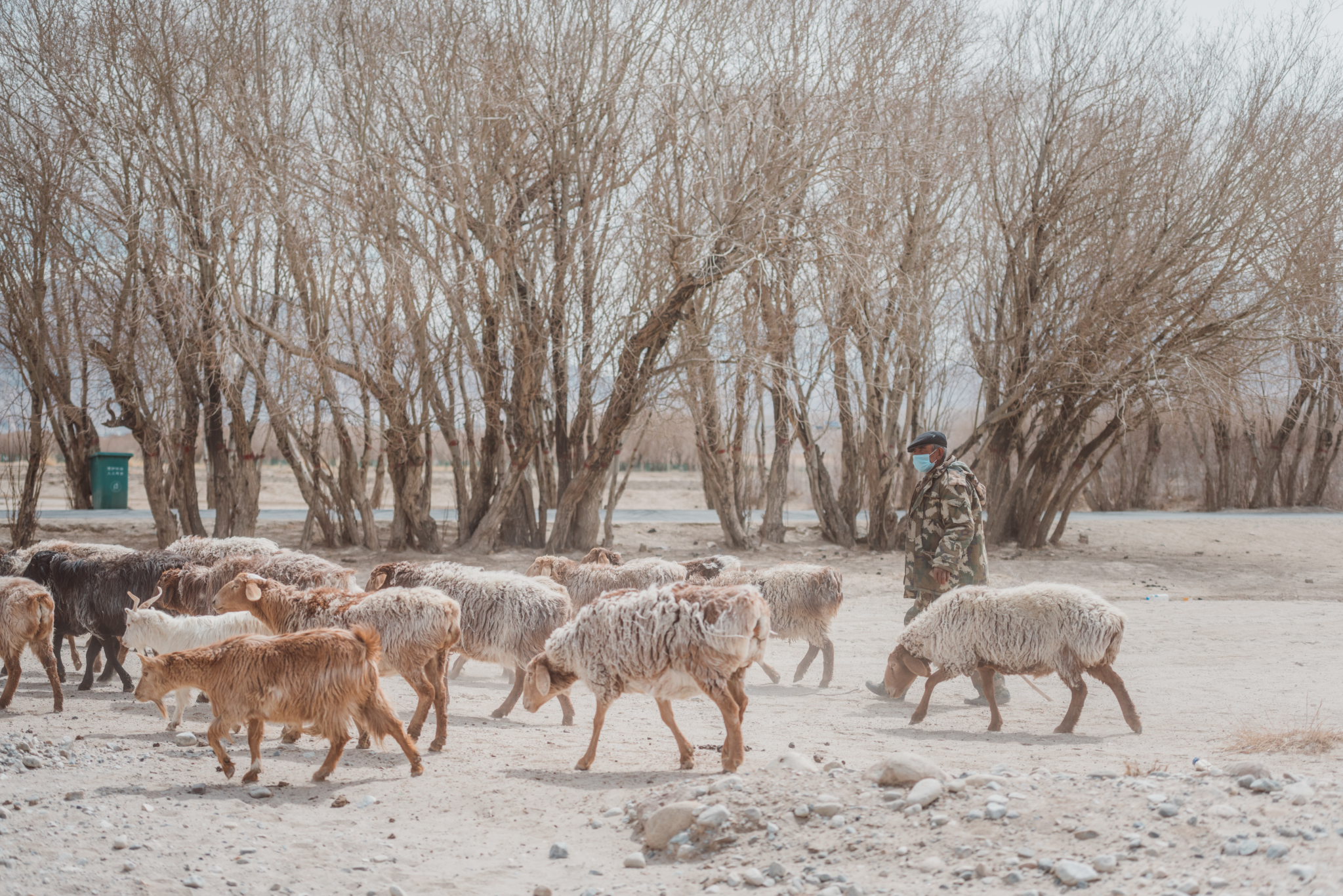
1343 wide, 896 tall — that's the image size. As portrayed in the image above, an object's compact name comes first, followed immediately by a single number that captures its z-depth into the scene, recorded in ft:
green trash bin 88.43
